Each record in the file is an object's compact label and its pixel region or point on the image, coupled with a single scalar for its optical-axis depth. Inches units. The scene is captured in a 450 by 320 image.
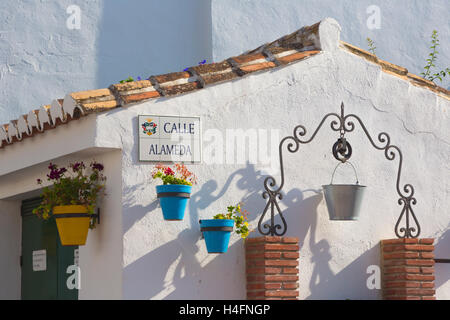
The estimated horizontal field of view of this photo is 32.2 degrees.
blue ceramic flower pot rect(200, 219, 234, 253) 235.8
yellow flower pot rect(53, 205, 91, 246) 239.7
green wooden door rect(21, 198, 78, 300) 285.3
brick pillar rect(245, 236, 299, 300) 241.9
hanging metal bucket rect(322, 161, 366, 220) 256.4
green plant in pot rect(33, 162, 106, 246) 239.9
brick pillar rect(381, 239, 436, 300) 266.1
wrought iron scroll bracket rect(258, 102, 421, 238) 256.5
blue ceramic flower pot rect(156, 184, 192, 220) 231.0
